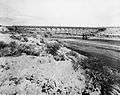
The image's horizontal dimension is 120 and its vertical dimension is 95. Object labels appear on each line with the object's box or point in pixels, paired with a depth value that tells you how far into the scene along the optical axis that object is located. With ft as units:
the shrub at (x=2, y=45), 38.20
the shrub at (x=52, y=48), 40.73
